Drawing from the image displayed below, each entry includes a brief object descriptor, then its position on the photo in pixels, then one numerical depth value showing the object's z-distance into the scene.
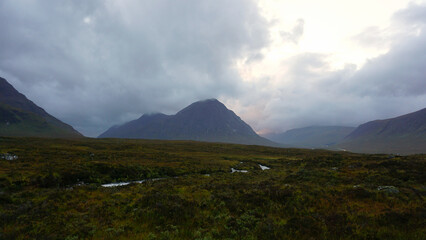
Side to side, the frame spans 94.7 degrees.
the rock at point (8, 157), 33.84
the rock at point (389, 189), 14.79
